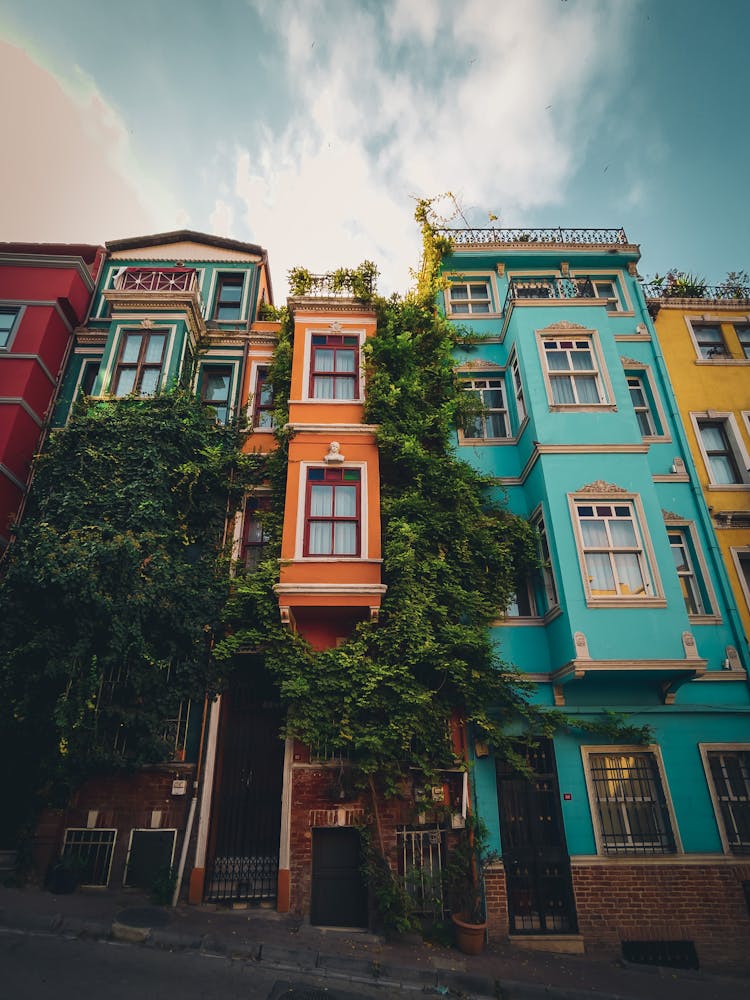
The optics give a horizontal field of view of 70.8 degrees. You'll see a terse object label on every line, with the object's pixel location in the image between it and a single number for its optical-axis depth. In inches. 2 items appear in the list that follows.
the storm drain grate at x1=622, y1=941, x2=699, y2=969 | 359.6
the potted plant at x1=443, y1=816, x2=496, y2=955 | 343.0
